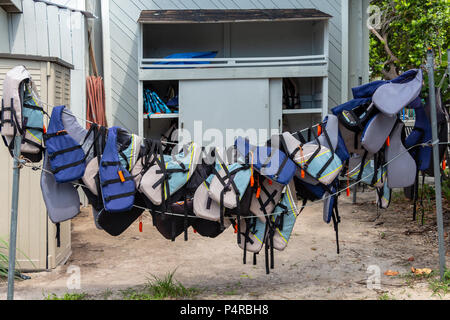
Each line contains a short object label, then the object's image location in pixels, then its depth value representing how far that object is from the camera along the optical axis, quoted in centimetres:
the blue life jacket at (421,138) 429
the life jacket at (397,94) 370
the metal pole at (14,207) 361
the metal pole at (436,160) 418
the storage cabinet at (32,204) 502
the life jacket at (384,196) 432
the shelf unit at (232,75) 802
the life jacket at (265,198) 392
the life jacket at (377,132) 386
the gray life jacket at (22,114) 355
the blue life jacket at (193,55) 843
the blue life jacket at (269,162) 368
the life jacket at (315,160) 378
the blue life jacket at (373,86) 385
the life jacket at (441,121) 434
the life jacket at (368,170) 407
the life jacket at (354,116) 390
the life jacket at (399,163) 404
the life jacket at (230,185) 370
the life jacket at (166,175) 373
